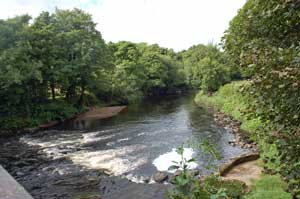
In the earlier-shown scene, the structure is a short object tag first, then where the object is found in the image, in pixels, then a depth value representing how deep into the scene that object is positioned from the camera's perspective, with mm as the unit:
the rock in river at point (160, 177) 9552
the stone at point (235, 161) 9789
